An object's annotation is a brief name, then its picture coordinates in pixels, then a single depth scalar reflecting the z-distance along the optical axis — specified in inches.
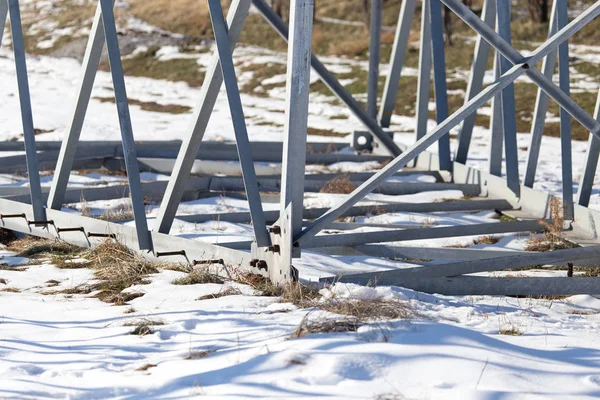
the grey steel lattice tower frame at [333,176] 447.8
